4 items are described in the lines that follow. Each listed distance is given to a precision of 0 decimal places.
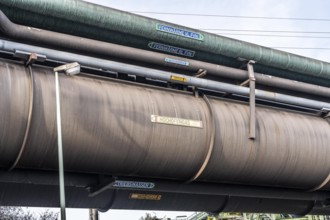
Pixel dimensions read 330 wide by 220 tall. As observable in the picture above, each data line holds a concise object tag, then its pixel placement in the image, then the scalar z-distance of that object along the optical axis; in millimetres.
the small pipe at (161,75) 8991
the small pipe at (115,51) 8922
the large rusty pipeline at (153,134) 8469
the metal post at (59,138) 8289
